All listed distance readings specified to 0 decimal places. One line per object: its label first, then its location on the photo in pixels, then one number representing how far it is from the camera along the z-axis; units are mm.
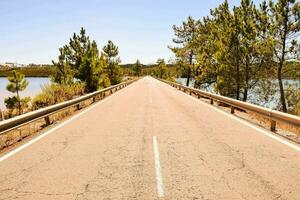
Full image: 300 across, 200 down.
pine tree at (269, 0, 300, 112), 24688
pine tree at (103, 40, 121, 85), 58700
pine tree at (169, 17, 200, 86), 49125
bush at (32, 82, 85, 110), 20645
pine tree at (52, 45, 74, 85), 49594
